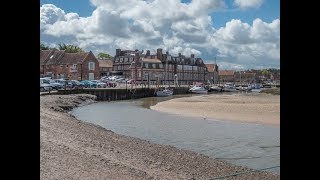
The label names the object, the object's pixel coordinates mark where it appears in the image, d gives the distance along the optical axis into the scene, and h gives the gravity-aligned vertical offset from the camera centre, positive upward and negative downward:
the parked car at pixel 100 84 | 50.29 +0.08
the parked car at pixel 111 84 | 53.58 +0.09
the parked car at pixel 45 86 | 39.71 -0.22
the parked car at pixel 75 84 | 45.19 +0.07
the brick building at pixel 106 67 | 78.94 +4.67
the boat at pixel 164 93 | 56.61 -1.57
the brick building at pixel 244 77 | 116.22 +3.13
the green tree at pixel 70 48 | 78.60 +9.56
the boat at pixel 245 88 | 82.27 -0.89
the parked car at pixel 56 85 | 41.93 -0.08
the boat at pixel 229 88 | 78.12 -0.86
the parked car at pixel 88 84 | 48.47 +0.08
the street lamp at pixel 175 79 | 76.76 +1.45
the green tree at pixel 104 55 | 99.72 +9.77
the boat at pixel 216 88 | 73.84 -0.82
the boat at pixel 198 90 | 65.61 -1.15
